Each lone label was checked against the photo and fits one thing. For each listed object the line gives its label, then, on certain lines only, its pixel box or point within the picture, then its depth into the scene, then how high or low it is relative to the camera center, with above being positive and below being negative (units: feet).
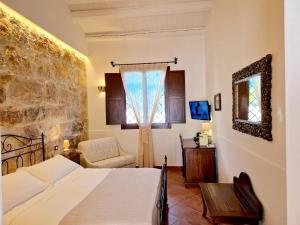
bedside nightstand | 11.27 -2.33
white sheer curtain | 15.31 +1.19
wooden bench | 5.90 -2.91
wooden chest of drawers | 11.87 -3.02
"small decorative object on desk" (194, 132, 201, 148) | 12.76 -1.84
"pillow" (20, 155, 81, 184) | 7.68 -2.17
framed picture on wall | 10.39 +0.42
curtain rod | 15.34 +3.65
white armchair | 12.78 -2.81
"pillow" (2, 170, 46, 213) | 5.94 -2.30
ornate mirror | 4.96 +0.32
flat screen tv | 12.96 +0.05
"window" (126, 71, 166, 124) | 15.42 +1.46
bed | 5.37 -2.61
